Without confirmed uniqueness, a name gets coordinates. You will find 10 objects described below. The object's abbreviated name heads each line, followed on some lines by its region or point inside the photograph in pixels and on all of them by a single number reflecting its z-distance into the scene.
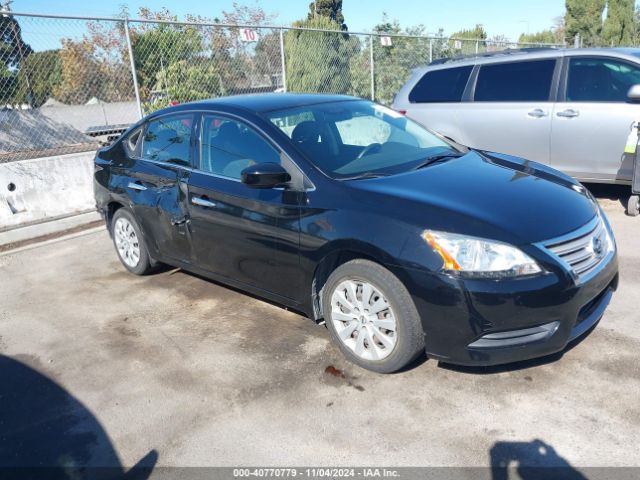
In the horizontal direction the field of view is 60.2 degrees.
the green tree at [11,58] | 7.06
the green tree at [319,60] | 10.98
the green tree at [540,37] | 37.30
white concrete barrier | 7.14
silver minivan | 6.32
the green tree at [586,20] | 34.88
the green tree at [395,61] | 12.51
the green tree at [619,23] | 34.34
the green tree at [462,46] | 14.49
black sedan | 2.98
